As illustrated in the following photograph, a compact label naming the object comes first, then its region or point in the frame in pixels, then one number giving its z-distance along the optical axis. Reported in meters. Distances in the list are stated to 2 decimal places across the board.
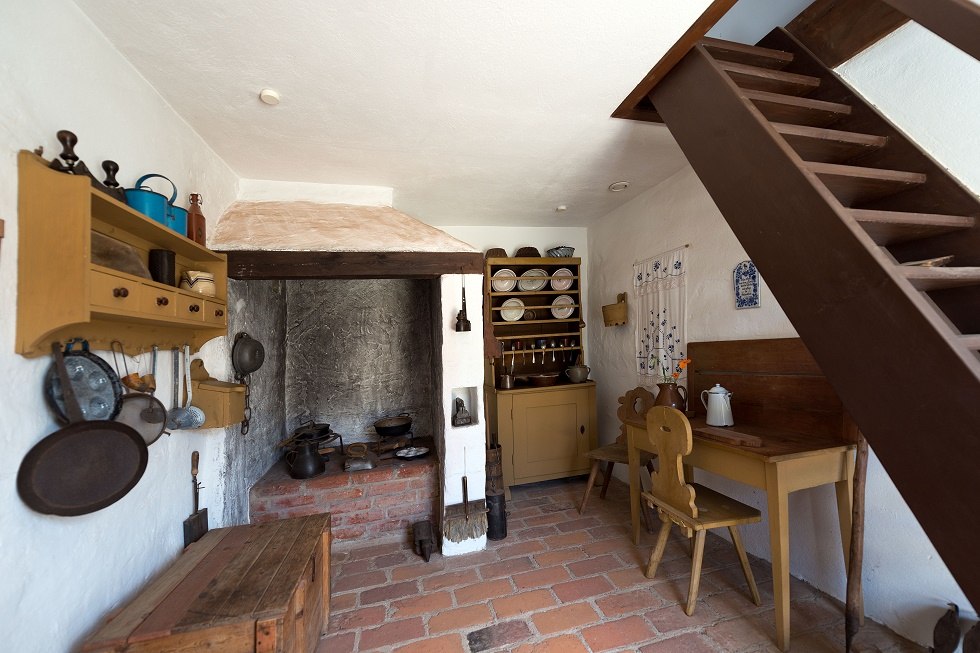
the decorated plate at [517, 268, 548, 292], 3.94
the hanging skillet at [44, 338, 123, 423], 1.19
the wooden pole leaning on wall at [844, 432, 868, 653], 1.72
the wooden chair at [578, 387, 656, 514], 2.95
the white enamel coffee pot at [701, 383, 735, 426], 2.31
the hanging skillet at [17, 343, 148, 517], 1.12
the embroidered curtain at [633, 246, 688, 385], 2.96
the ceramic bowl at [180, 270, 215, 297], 1.81
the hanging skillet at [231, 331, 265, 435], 2.42
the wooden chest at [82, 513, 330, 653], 1.26
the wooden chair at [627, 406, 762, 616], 2.00
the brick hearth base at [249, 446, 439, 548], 2.66
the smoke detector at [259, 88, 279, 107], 1.75
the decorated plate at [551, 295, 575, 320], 4.03
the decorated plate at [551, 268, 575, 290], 4.01
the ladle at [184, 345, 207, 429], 1.84
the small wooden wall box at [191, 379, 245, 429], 1.95
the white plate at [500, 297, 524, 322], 3.89
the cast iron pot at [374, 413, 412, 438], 3.36
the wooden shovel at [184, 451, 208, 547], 1.91
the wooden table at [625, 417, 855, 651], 1.76
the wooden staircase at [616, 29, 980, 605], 0.80
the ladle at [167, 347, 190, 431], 1.79
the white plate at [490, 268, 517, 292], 3.88
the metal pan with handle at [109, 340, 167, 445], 1.44
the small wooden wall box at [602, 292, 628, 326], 3.62
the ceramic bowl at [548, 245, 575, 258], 4.07
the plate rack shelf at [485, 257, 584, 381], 3.90
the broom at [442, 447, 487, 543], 2.65
